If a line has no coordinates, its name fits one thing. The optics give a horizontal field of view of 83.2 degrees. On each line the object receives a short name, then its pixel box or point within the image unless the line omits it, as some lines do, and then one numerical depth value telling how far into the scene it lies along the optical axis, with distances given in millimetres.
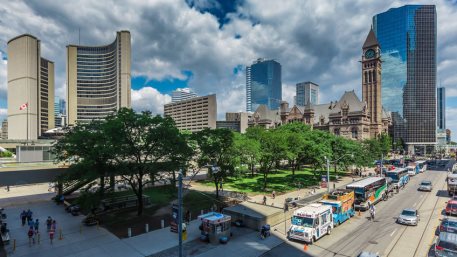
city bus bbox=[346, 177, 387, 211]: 31938
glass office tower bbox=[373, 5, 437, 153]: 156000
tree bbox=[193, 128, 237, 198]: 36688
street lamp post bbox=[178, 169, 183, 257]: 16352
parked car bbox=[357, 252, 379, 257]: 15555
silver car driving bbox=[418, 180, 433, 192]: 44188
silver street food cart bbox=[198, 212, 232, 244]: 21906
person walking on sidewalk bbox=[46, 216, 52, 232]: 24431
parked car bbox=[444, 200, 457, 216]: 28672
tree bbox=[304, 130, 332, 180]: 48312
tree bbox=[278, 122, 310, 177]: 43994
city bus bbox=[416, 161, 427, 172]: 76075
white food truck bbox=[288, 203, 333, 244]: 21734
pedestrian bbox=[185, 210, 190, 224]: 27562
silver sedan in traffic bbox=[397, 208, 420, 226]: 25750
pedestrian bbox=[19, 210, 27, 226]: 26727
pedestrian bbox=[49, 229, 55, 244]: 22077
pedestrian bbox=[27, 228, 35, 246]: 22000
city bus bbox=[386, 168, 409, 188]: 47638
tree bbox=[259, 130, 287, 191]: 43000
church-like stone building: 106312
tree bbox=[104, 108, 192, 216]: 26469
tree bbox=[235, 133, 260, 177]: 39147
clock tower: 120175
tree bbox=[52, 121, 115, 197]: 24406
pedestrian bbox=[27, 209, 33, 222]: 26897
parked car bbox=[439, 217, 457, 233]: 20947
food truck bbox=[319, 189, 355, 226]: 26312
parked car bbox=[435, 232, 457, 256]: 17103
